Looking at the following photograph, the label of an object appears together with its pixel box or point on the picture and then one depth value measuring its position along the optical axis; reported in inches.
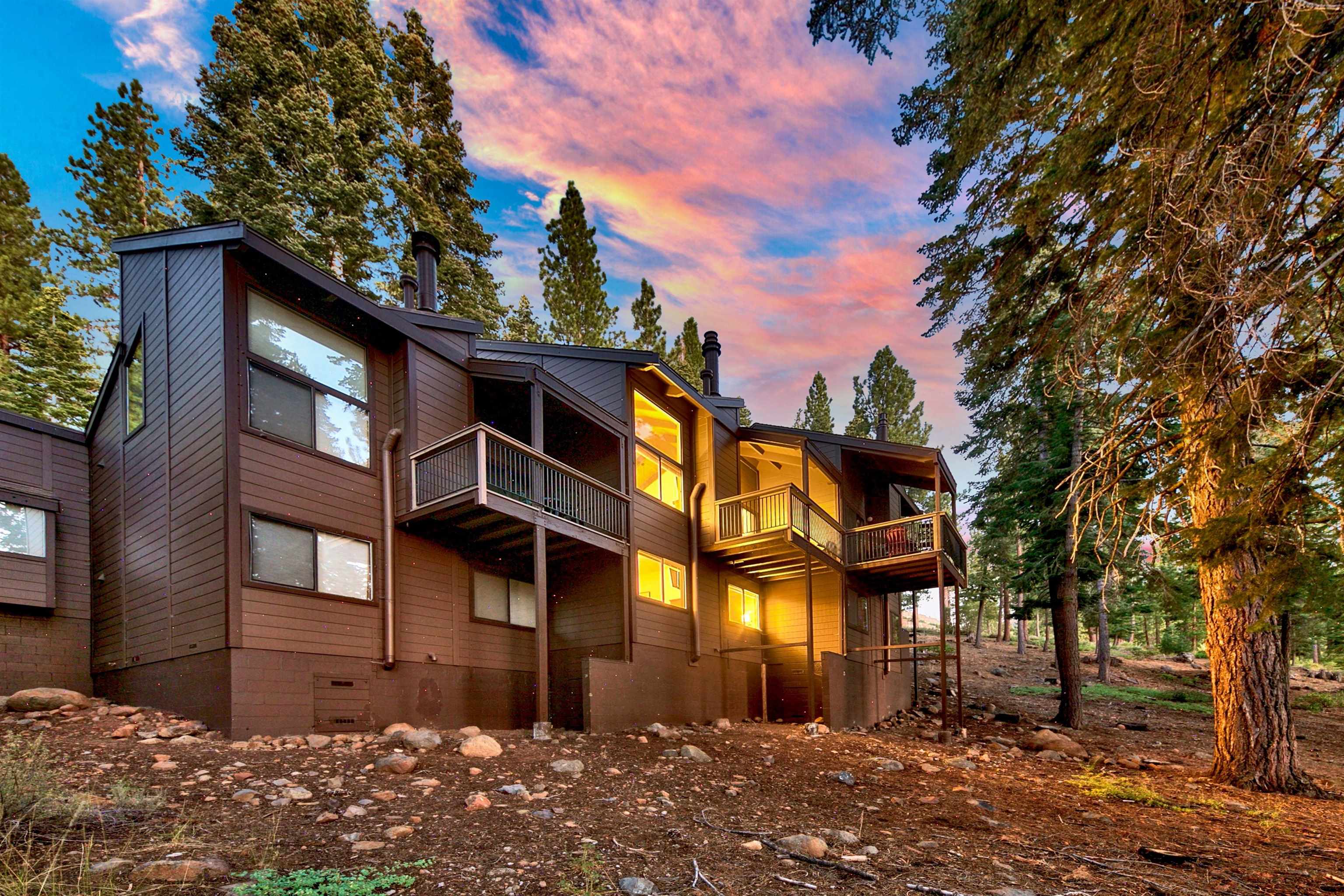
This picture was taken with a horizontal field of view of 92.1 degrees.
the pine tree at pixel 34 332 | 678.5
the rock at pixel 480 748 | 296.2
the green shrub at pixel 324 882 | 135.9
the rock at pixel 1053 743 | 485.7
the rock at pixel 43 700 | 303.9
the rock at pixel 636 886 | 149.4
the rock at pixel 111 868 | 135.0
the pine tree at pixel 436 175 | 941.2
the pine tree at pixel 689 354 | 1284.4
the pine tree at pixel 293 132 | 796.0
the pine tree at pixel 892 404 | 1525.6
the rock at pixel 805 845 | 186.4
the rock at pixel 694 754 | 345.7
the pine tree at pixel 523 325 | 1096.1
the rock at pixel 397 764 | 257.9
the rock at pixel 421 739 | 304.8
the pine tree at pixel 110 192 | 766.5
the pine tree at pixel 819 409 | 1630.2
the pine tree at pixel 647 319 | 1222.3
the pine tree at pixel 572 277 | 1114.7
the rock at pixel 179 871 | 136.9
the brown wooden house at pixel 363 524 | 326.0
